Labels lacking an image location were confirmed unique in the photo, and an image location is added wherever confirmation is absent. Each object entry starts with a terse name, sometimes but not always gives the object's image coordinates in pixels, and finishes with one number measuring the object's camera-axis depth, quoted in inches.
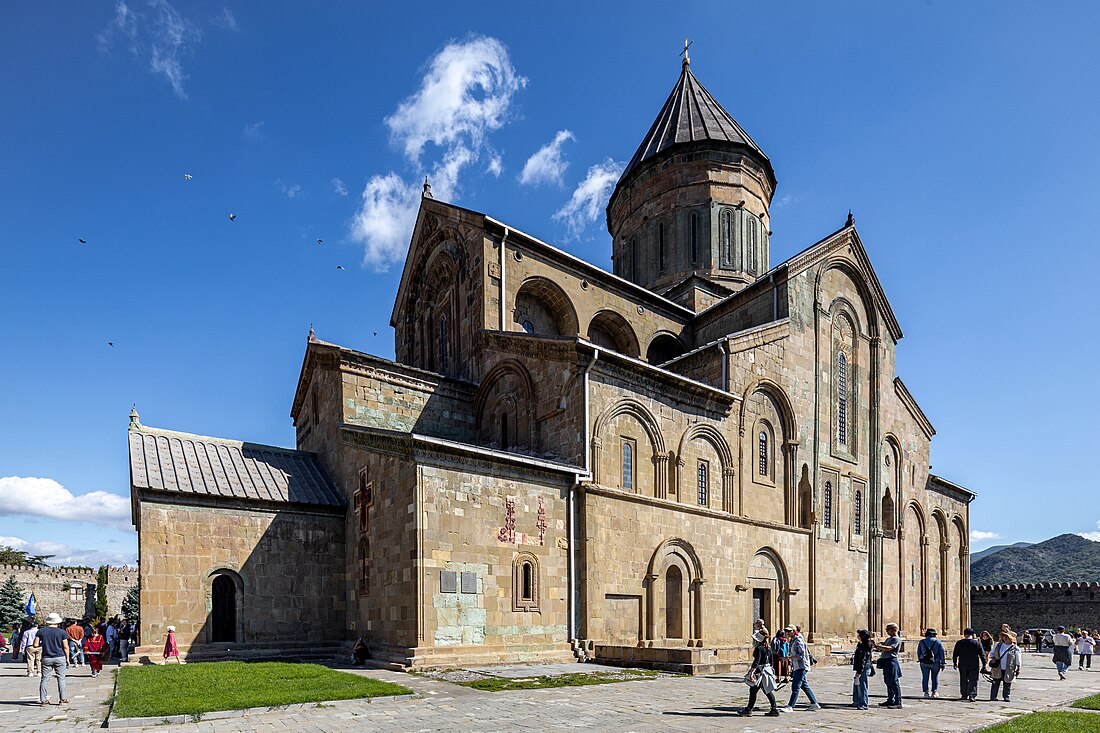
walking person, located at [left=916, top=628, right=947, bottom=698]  570.6
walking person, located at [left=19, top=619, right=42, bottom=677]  650.0
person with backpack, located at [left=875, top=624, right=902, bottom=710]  526.9
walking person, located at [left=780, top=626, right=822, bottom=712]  484.1
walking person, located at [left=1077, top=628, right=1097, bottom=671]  927.0
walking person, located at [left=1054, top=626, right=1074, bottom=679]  772.0
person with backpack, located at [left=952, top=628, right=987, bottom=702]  570.3
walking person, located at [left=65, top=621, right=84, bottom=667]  705.0
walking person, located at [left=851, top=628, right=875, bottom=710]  510.3
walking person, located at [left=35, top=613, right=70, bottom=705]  496.4
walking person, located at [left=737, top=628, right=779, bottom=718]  454.3
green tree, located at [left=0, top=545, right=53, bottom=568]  2335.5
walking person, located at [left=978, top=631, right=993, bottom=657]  709.3
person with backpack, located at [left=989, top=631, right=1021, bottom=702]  569.6
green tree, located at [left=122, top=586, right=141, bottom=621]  1700.9
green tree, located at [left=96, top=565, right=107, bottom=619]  1685.2
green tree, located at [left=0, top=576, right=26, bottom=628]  1636.3
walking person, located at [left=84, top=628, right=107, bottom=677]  680.4
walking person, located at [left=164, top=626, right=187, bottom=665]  710.5
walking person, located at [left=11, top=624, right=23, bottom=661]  811.4
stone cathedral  692.1
